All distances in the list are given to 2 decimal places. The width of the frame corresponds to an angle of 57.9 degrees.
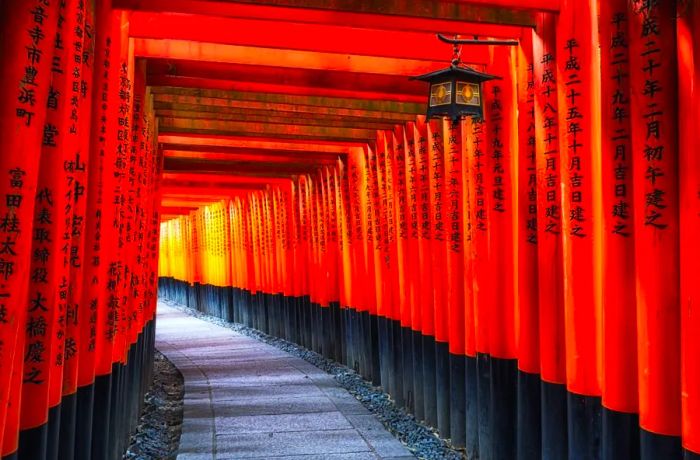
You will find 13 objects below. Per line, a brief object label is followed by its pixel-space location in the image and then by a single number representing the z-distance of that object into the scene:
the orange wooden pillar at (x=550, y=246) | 4.89
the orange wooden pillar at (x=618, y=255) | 3.98
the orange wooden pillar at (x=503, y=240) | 5.96
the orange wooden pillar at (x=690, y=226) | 3.32
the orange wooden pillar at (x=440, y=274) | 7.53
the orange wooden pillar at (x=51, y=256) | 3.30
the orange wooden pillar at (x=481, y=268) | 6.22
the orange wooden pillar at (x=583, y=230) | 4.44
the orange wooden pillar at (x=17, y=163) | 2.83
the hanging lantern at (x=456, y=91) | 5.21
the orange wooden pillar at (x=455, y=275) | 6.99
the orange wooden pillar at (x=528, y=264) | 5.37
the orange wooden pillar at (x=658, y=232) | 3.58
